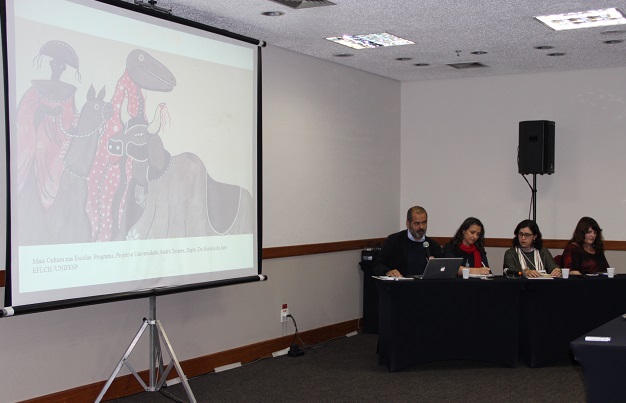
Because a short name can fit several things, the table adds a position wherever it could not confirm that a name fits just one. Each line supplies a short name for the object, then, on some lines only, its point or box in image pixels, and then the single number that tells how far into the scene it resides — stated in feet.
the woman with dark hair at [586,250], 22.34
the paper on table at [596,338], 12.35
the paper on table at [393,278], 20.24
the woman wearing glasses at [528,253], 22.22
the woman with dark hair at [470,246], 21.75
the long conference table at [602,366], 12.05
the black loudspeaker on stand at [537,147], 25.84
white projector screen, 14.33
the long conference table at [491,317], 20.48
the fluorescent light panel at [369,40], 21.42
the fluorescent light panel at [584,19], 18.56
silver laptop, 20.15
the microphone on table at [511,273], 21.74
